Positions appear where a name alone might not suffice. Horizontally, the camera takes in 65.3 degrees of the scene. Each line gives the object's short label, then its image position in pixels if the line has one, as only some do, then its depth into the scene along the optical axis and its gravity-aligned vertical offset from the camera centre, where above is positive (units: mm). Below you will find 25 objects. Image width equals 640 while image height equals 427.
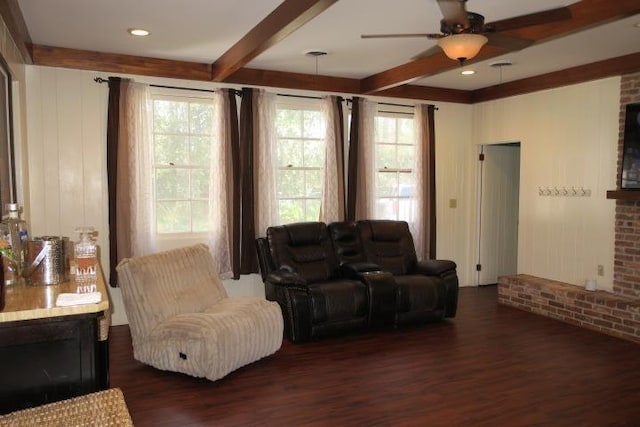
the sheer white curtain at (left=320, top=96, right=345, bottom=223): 5586 +384
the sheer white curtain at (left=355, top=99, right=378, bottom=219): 5766 +373
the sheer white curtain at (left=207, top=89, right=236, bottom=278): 5062 +128
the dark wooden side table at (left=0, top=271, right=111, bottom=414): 1819 -587
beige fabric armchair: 3418 -898
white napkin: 1894 -401
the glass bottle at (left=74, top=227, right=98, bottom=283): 2404 -307
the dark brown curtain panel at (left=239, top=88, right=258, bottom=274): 5172 +202
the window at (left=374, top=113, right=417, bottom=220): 6059 +382
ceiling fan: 2738 +952
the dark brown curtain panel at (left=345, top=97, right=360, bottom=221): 5727 +417
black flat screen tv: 4602 +416
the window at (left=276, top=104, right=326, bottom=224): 5496 +390
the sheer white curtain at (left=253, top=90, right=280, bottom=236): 5227 +353
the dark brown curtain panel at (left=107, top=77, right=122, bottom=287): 4648 +426
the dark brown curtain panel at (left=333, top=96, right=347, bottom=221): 5605 +545
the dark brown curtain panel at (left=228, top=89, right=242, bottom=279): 5105 +88
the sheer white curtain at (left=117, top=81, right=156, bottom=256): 4699 +244
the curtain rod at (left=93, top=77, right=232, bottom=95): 4629 +1073
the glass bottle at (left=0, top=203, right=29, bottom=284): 2205 -214
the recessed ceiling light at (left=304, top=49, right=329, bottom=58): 4512 +1306
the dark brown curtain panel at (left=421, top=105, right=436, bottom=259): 6168 +140
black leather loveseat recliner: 4375 -804
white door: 6688 -199
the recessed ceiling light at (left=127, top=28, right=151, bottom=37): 3884 +1292
